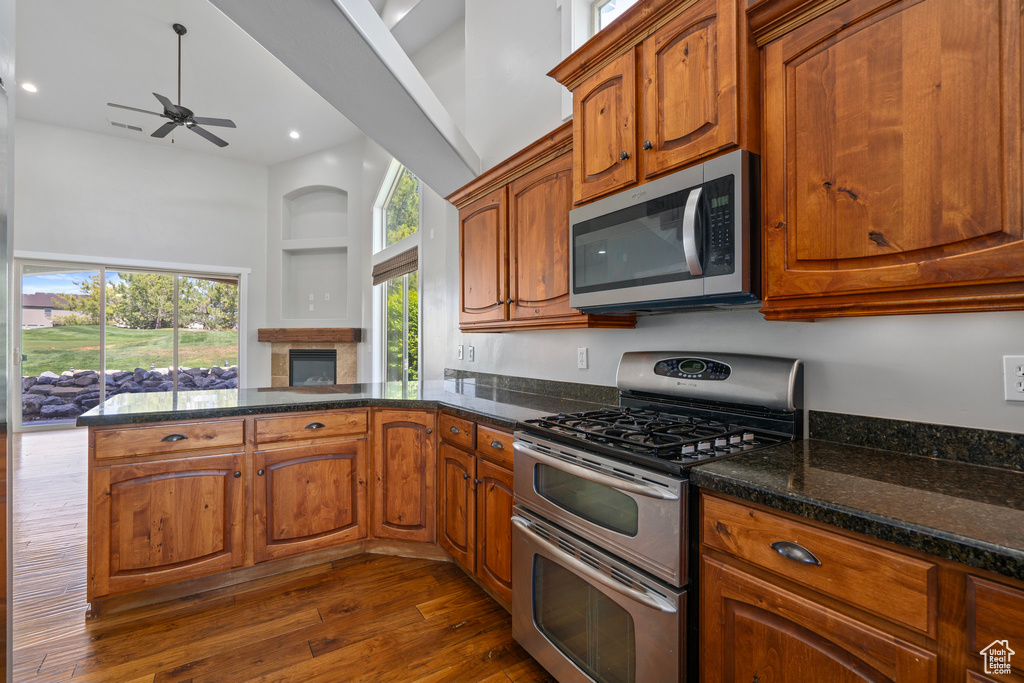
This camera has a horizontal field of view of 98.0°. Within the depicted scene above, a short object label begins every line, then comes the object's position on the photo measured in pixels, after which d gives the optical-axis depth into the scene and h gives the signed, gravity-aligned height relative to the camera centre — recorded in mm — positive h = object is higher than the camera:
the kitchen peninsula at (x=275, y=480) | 1947 -660
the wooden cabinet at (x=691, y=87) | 1300 +814
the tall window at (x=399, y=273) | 4883 +840
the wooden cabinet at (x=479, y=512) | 1877 -777
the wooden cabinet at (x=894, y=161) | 915 +432
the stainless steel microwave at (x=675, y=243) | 1290 +342
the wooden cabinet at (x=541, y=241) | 2025 +507
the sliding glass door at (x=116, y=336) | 5582 +139
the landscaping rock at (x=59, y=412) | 5598 -833
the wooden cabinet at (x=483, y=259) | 2453 +508
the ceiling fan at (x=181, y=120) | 4207 +2262
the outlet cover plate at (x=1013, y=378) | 1056 -79
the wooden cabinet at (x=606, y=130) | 1605 +825
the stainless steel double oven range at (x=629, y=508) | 1123 -476
